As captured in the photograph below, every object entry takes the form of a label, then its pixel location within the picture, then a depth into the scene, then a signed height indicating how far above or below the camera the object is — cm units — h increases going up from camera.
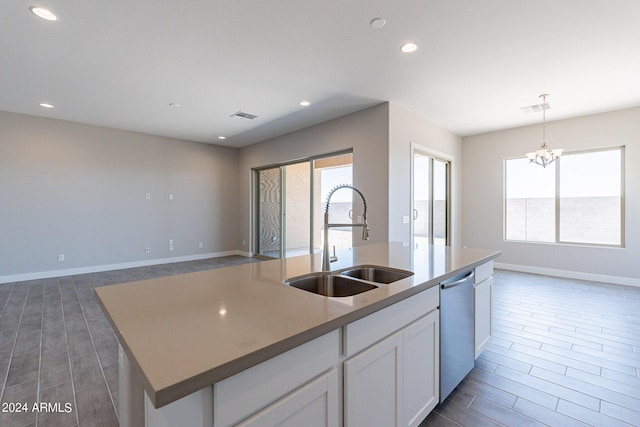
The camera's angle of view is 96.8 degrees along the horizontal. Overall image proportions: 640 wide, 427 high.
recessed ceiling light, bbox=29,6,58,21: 229 +165
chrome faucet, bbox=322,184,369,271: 173 -13
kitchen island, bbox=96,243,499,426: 70 -37
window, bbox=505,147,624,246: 479 +24
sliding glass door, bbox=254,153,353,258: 576 +19
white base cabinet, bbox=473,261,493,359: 212 -72
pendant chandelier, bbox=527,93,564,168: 434 +89
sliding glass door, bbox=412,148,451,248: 515 +27
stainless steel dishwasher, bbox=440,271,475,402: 169 -77
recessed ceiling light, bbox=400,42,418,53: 279 +165
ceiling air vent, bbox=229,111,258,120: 485 +169
